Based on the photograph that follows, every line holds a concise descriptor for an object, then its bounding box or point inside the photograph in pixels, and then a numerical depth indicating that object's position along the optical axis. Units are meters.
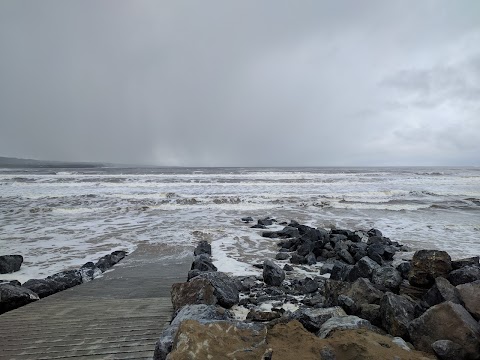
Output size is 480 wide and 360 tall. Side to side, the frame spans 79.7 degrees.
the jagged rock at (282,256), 9.44
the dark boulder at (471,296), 3.66
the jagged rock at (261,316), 4.47
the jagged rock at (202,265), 7.22
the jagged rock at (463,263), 5.37
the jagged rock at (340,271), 6.76
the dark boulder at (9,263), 8.04
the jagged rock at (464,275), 4.84
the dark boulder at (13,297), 5.12
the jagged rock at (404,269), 5.88
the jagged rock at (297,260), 9.00
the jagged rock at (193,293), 4.64
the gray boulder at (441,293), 4.04
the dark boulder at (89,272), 7.24
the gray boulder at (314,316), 3.77
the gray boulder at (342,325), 3.43
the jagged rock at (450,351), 3.02
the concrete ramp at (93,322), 3.45
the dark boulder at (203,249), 9.55
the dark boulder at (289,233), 12.56
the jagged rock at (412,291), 5.10
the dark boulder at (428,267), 5.14
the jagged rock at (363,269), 6.17
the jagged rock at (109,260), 8.12
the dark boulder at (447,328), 3.09
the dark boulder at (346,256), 8.82
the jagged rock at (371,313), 4.04
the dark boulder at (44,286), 6.15
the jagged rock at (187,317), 3.06
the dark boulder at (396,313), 3.62
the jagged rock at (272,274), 6.74
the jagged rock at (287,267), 8.17
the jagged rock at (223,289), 5.16
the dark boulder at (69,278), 6.66
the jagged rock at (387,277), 5.50
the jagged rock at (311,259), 8.91
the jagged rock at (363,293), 4.52
